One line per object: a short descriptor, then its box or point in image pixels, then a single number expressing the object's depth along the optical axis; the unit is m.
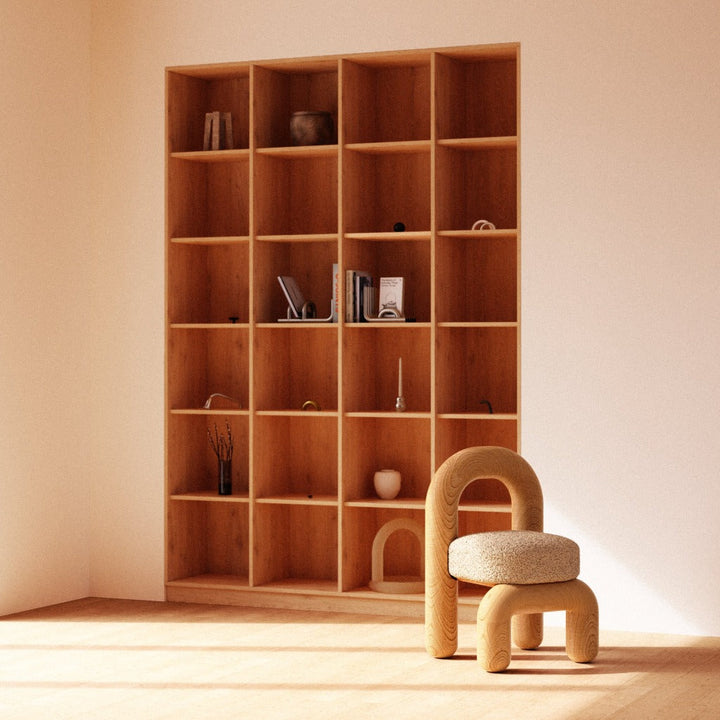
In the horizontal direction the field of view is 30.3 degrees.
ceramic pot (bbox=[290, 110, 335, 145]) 6.81
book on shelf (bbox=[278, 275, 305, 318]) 6.81
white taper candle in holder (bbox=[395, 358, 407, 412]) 6.64
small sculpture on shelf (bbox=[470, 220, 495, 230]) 6.50
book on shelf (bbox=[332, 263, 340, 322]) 6.68
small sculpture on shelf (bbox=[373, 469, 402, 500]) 6.72
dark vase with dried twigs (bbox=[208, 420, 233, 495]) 6.96
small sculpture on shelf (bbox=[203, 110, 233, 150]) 6.98
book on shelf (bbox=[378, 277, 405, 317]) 6.64
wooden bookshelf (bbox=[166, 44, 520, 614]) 6.62
